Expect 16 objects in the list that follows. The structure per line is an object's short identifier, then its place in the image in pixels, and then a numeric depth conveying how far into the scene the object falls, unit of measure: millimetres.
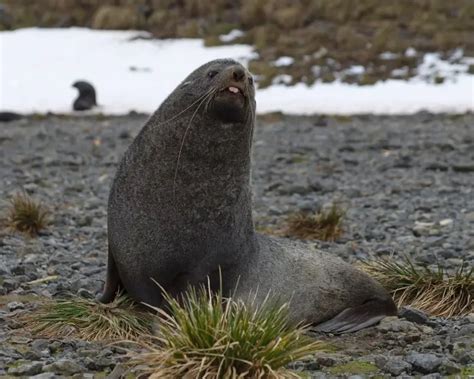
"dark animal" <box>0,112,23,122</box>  38503
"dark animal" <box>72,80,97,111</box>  41687
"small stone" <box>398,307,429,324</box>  11739
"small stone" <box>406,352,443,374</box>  9578
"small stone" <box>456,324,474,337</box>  10992
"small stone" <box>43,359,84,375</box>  9125
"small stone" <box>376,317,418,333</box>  11364
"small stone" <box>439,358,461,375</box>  9500
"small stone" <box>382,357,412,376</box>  9547
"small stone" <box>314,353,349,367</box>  9828
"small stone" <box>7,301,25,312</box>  11617
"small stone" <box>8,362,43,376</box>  9023
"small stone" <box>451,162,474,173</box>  25703
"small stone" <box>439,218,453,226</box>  18808
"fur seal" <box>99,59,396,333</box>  10953
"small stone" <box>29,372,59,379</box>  8844
